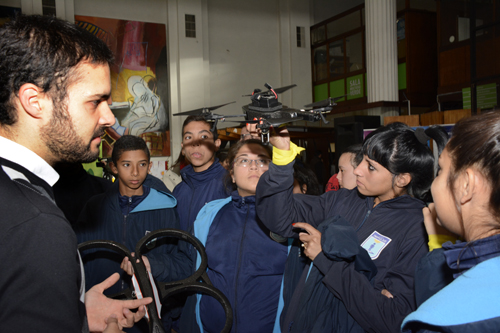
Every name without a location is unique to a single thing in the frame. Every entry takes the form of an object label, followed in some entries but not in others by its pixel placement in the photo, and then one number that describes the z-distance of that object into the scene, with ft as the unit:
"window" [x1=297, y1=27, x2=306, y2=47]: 38.19
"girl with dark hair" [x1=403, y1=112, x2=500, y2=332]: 2.63
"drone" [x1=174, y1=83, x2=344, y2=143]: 5.38
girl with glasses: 6.15
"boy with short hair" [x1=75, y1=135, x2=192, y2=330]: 7.52
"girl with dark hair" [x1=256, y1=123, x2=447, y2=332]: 4.60
